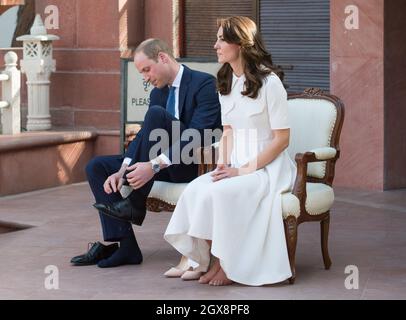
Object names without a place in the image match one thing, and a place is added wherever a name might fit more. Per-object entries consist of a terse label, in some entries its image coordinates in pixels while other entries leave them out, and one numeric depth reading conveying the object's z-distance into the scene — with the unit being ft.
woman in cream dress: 20.13
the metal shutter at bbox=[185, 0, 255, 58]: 36.09
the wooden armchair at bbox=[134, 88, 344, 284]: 21.17
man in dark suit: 21.47
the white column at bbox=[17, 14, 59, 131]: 36.11
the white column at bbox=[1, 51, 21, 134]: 34.91
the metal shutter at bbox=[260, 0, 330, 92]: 33.65
